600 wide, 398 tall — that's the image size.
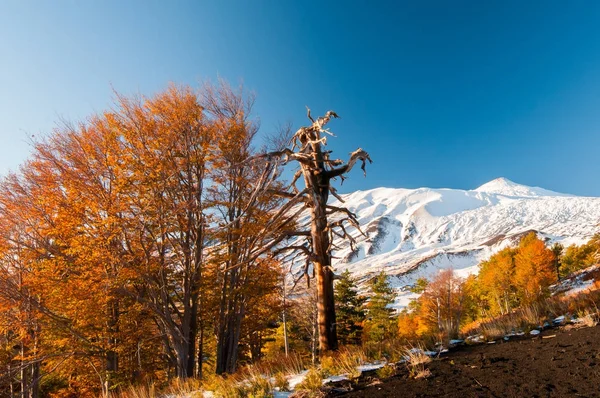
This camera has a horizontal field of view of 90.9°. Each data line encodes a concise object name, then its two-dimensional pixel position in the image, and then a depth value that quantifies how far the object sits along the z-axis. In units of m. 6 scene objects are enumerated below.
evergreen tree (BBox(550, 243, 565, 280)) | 50.33
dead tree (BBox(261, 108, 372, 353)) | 6.35
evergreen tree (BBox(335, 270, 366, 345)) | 28.20
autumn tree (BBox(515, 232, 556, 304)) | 36.44
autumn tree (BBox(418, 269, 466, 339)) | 37.50
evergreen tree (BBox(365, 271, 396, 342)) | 34.28
